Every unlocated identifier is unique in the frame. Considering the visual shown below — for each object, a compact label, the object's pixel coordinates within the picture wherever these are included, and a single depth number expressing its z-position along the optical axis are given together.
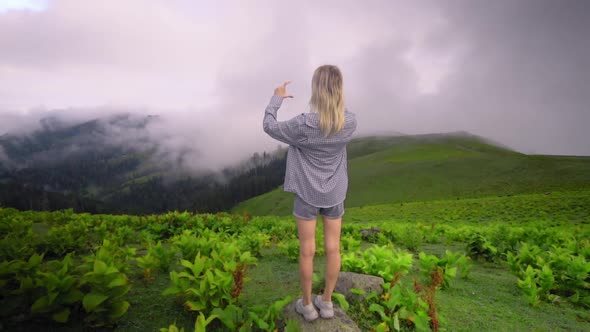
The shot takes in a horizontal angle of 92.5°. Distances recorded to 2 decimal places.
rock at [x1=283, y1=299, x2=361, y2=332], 3.53
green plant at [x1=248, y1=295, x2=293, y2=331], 3.30
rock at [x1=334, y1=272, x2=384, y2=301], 4.36
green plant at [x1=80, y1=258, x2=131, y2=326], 3.00
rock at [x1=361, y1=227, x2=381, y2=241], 11.24
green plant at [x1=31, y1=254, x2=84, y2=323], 2.90
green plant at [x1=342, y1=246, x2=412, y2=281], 4.71
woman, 3.52
